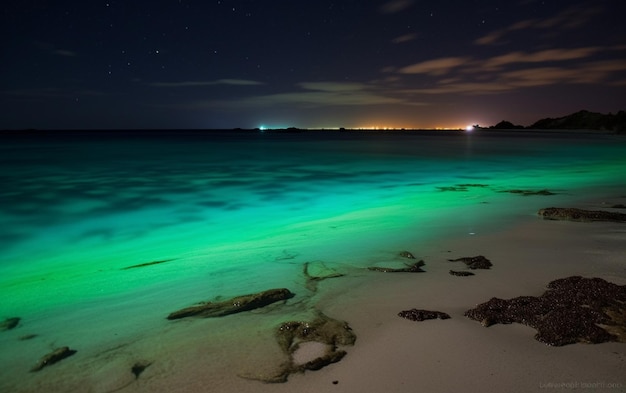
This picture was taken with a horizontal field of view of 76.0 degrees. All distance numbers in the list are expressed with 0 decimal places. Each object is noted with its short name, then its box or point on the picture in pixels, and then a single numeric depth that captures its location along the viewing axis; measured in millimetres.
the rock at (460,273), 5680
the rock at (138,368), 3703
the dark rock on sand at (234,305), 4863
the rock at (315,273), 5746
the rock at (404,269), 6012
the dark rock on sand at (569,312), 3801
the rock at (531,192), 14125
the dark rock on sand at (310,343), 3561
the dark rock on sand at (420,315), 4402
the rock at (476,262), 6008
